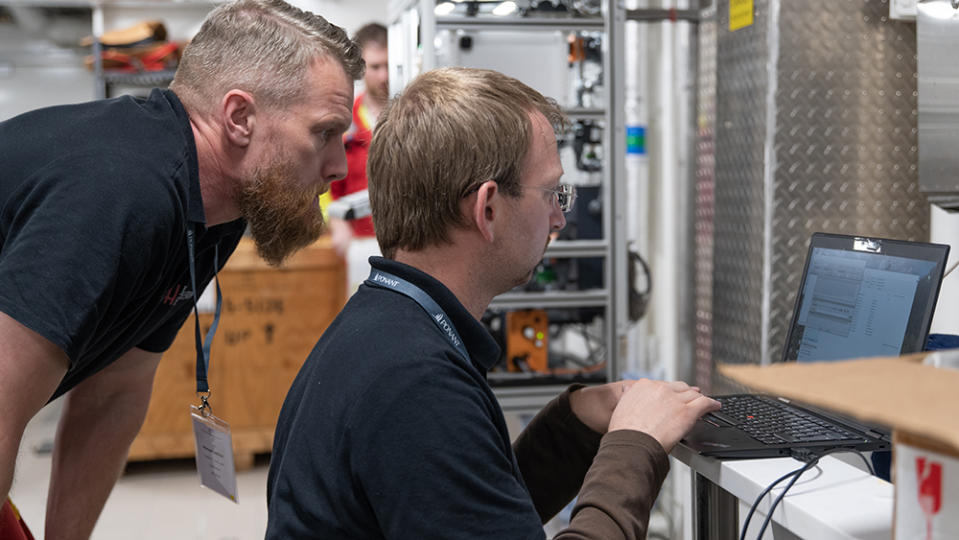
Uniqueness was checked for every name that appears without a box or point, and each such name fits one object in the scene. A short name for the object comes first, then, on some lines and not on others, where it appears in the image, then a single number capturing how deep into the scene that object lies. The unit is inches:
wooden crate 159.5
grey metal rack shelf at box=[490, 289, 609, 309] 114.6
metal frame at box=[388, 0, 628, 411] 112.4
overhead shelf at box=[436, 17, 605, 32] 110.0
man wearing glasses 38.4
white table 41.6
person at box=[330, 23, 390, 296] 148.8
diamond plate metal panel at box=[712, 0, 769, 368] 98.2
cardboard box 24.3
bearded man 46.6
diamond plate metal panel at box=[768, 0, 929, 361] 94.3
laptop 51.4
